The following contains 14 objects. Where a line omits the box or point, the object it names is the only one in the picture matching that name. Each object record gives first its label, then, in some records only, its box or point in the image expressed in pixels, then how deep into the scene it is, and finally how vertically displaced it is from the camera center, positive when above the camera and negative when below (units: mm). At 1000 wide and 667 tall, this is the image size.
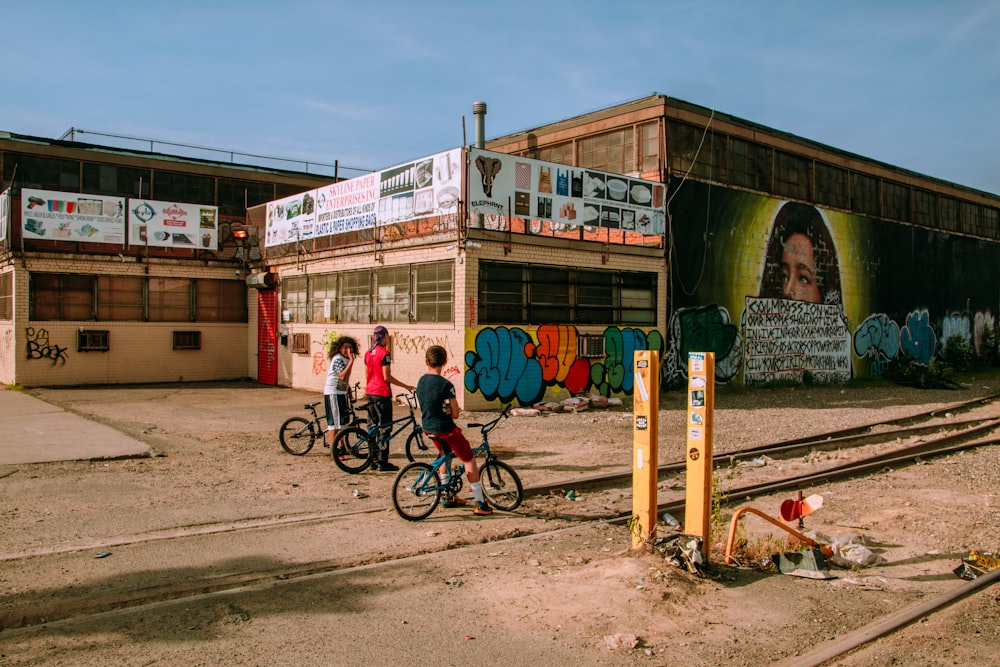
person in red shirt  9734 -762
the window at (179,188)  31641 +5731
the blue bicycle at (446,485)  7508 -1640
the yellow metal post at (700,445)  5766 -912
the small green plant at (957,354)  31781 -1020
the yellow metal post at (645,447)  5973 -971
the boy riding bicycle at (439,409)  7258 -807
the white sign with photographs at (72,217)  20859 +3001
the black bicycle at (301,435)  11039 -1631
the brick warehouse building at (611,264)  16656 +1717
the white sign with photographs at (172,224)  22328 +3012
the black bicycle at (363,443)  9680 -1556
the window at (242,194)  32219 +5654
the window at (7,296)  21500 +775
